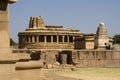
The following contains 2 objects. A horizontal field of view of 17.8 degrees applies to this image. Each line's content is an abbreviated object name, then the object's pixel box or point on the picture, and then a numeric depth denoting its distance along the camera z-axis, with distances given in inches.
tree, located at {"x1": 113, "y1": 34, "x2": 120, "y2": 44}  4274.1
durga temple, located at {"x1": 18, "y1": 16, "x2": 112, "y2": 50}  2839.6
